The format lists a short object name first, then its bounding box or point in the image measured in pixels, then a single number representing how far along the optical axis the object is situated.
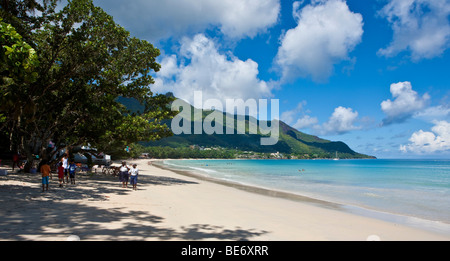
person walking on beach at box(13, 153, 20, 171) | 23.73
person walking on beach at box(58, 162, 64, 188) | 15.21
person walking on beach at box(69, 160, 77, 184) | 16.94
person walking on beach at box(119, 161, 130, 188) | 17.66
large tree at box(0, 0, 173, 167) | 14.24
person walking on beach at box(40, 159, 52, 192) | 12.55
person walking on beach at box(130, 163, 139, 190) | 16.72
